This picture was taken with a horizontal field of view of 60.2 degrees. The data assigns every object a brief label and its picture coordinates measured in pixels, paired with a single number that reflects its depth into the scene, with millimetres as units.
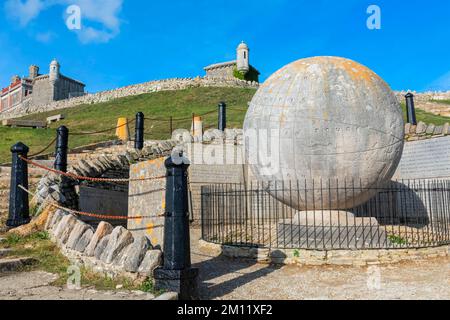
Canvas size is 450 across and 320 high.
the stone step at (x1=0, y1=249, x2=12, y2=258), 6196
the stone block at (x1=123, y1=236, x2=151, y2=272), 5004
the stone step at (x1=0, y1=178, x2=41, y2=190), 9984
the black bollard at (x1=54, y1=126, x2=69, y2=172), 9406
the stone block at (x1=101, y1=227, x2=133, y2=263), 5289
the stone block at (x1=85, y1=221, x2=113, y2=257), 5652
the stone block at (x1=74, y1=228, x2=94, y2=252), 5848
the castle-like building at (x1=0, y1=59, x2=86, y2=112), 71938
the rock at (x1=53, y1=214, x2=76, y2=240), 6676
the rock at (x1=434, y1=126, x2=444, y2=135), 13561
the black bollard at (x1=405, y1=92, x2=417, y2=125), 16116
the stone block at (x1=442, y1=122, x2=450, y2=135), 13264
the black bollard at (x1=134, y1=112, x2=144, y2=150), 13827
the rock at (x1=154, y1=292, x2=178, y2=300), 4315
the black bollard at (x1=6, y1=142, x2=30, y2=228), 7750
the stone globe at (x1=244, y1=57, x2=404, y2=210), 7965
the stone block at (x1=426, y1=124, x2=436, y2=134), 13812
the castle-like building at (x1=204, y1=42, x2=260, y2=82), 61656
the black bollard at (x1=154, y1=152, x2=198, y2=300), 4645
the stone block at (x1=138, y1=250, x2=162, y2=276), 4906
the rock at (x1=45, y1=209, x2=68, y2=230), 7260
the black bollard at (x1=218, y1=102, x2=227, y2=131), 17031
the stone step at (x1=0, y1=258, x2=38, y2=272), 5648
